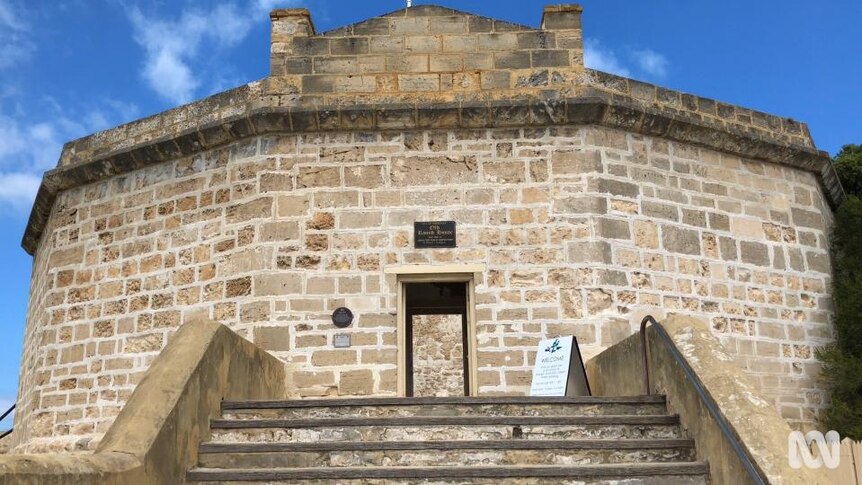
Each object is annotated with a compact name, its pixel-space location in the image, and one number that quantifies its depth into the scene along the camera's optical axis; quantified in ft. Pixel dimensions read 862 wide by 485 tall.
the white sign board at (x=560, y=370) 21.81
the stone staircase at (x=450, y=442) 13.88
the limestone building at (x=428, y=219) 24.82
